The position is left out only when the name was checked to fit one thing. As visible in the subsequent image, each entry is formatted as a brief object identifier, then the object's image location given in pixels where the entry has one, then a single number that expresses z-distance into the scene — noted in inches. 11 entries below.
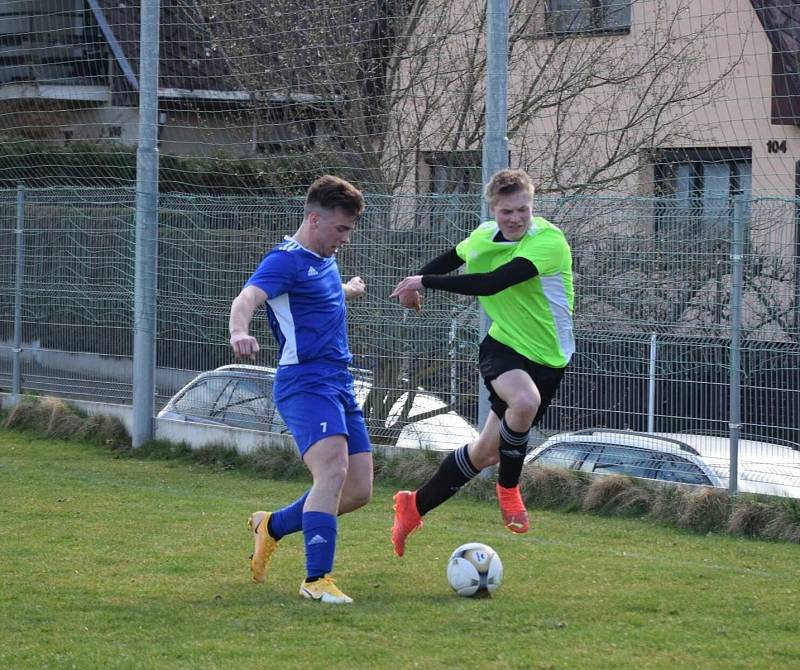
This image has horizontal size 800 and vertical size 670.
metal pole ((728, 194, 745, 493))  713.0
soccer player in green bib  545.3
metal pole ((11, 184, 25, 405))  1091.9
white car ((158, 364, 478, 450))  846.5
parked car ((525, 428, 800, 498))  708.7
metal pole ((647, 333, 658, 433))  748.0
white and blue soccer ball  506.3
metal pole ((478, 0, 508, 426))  799.1
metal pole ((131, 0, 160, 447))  947.3
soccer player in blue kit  490.3
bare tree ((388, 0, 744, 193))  933.2
